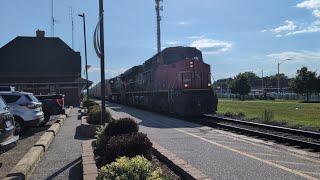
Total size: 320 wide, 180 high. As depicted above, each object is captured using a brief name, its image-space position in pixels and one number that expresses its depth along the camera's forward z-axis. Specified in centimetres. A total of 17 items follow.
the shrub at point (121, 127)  587
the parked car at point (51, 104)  1355
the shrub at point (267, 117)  1231
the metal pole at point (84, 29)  2389
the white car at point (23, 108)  1040
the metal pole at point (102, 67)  784
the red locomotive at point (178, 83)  1441
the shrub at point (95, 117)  993
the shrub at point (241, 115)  1452
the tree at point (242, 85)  5044
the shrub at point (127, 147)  465
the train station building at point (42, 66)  3196
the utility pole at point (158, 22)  2755
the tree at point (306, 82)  4288
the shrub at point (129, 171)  341
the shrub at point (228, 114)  1492
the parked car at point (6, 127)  564
